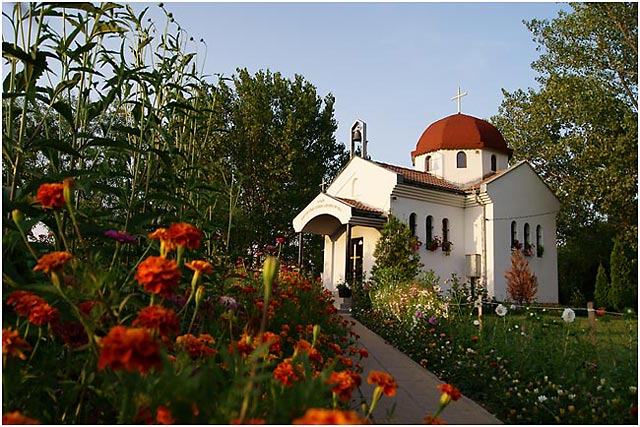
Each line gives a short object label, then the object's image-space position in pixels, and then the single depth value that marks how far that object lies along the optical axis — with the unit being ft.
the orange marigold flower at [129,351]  3.76
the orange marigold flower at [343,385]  5.82
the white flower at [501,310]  20.95
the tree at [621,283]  56.03
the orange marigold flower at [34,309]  5.58
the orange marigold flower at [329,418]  3.38
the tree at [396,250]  47.47
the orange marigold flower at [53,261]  5.30
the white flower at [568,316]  18.35
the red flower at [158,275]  5.01
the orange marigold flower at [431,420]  6.05
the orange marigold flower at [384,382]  5.84
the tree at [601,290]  57.77
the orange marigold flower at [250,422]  4.27
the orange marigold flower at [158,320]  4.95
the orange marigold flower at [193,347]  6.30
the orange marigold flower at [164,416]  4.14
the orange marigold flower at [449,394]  6.26
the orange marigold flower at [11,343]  5.17
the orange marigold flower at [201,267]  6.14
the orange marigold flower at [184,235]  5.79
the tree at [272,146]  77.41
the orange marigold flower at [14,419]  3.93
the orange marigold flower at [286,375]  5.69
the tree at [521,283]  49.24
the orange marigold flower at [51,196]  5.73
